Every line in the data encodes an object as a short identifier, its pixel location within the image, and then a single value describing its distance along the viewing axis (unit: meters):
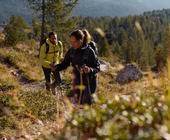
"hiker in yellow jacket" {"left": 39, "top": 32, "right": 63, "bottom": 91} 15.45
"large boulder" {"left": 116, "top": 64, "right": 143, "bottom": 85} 26.57
